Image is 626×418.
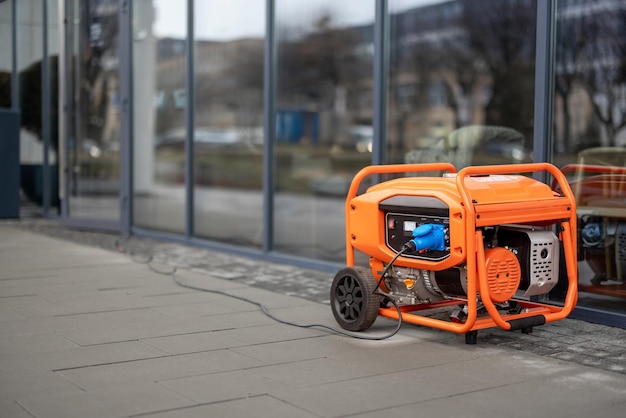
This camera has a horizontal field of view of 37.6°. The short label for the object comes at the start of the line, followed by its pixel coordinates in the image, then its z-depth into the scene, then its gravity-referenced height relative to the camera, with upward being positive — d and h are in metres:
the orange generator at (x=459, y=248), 5.15 -0.51
